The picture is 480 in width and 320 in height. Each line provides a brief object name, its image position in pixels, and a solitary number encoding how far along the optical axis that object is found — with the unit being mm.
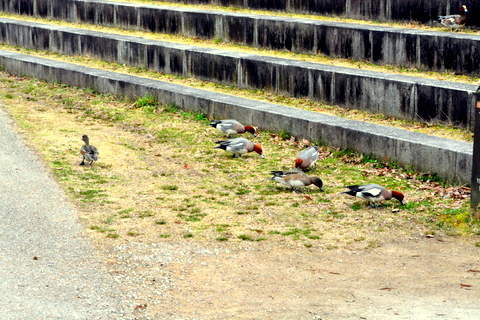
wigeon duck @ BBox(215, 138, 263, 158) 18864
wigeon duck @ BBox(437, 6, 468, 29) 24109
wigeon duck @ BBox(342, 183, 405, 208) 14977
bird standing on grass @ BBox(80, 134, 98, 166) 18281
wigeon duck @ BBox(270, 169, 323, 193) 16203
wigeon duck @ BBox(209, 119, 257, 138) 20812
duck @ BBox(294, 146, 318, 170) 17469
